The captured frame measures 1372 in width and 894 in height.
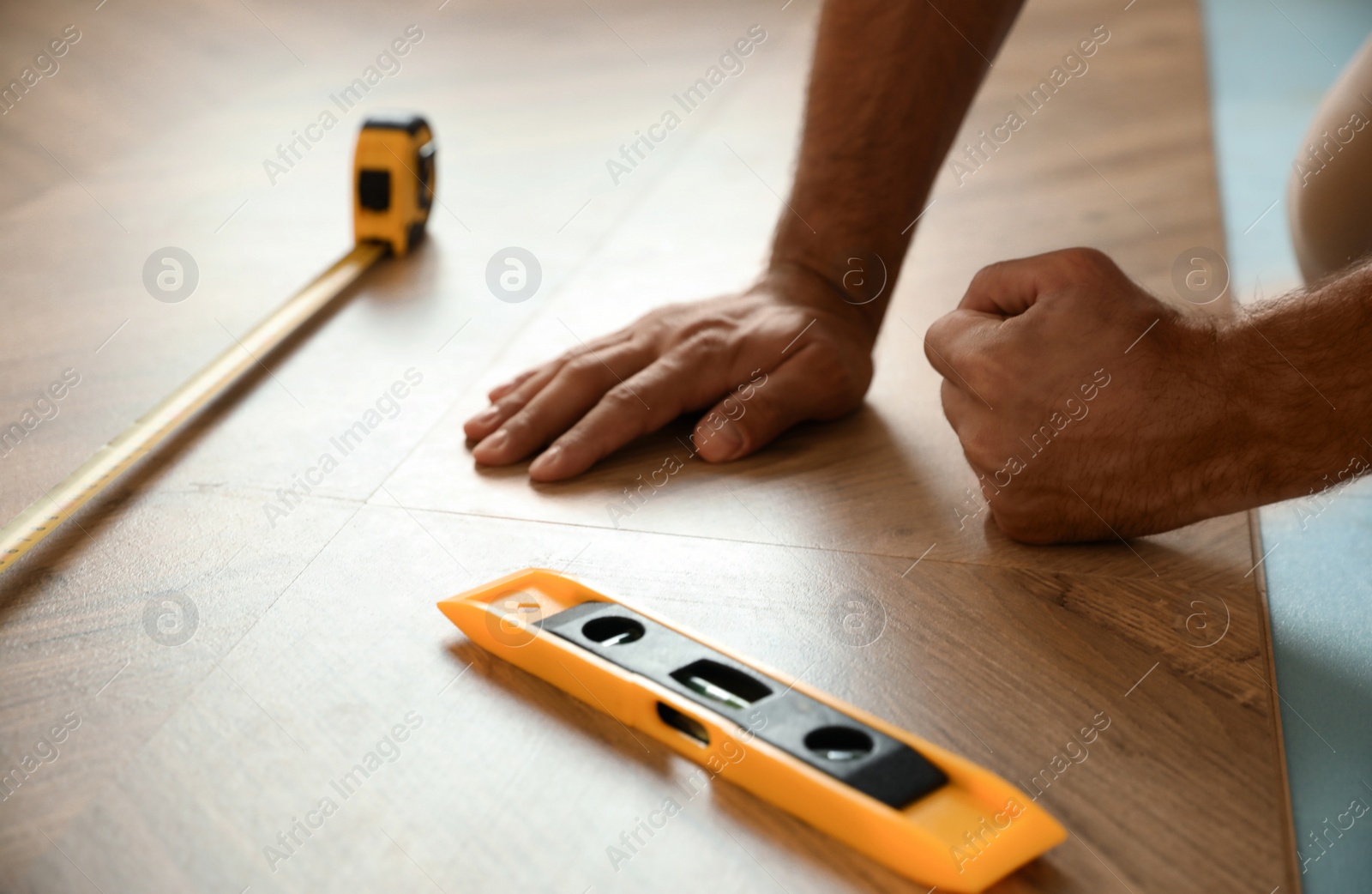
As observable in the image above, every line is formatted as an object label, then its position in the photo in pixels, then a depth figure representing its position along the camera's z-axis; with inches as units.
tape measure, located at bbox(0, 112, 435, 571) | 40.8
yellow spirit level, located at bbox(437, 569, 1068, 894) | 26.0
